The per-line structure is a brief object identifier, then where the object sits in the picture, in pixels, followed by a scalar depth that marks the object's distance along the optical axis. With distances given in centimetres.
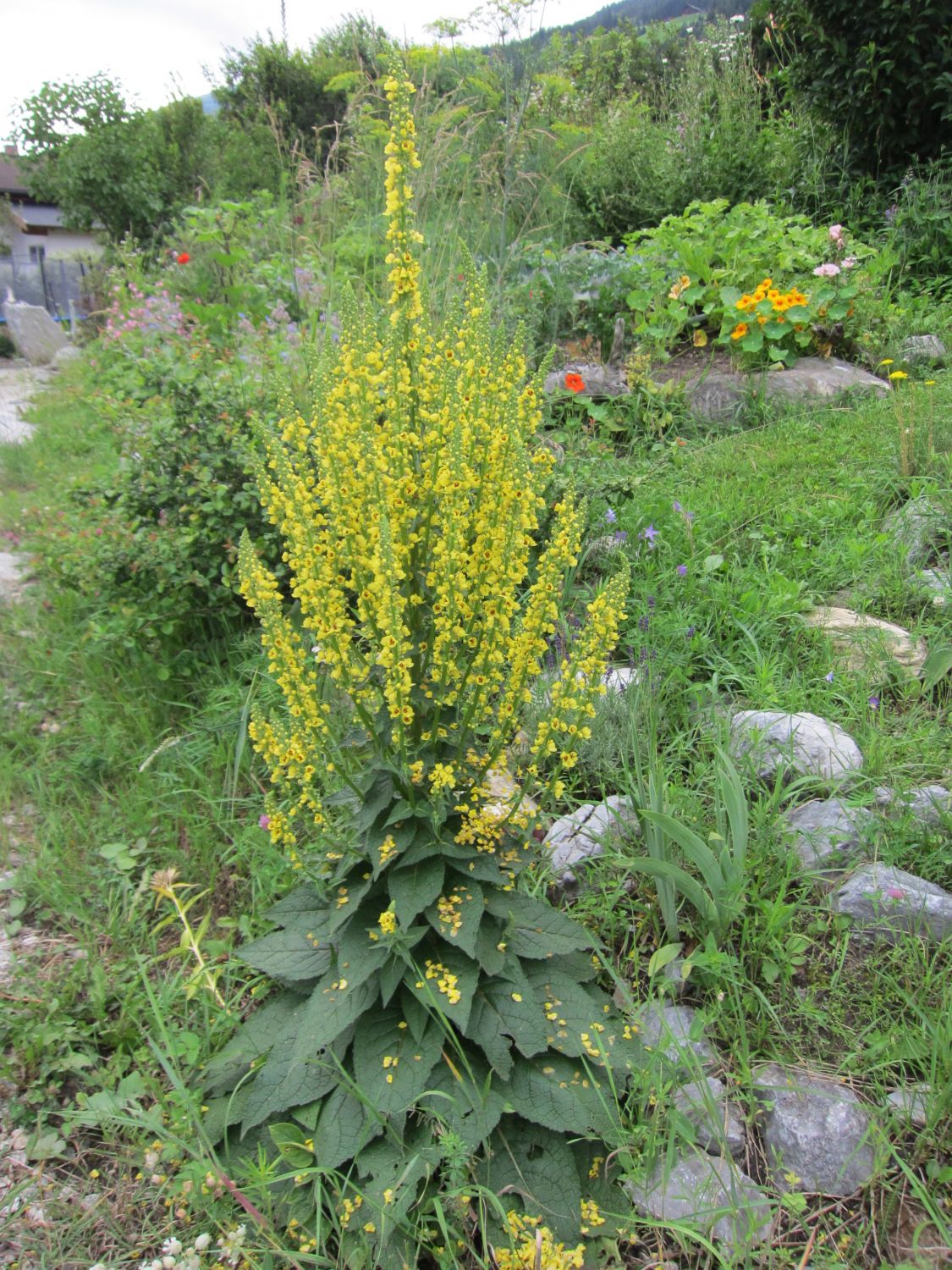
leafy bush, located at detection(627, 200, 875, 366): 501
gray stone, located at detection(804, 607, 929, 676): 277
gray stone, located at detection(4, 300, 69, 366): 1321
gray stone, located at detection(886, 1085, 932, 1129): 172
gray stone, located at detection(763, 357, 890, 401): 473
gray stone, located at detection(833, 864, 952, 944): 200
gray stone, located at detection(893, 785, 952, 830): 223
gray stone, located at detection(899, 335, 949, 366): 493
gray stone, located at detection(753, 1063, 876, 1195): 171
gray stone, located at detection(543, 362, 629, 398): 485
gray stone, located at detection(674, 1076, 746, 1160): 171
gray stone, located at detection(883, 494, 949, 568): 321
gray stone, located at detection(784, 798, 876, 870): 219
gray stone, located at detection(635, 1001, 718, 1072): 176
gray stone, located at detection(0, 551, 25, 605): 437
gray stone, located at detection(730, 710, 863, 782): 242
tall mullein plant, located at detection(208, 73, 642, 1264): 165
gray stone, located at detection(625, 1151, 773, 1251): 157
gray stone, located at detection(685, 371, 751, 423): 480
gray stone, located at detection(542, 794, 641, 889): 235
